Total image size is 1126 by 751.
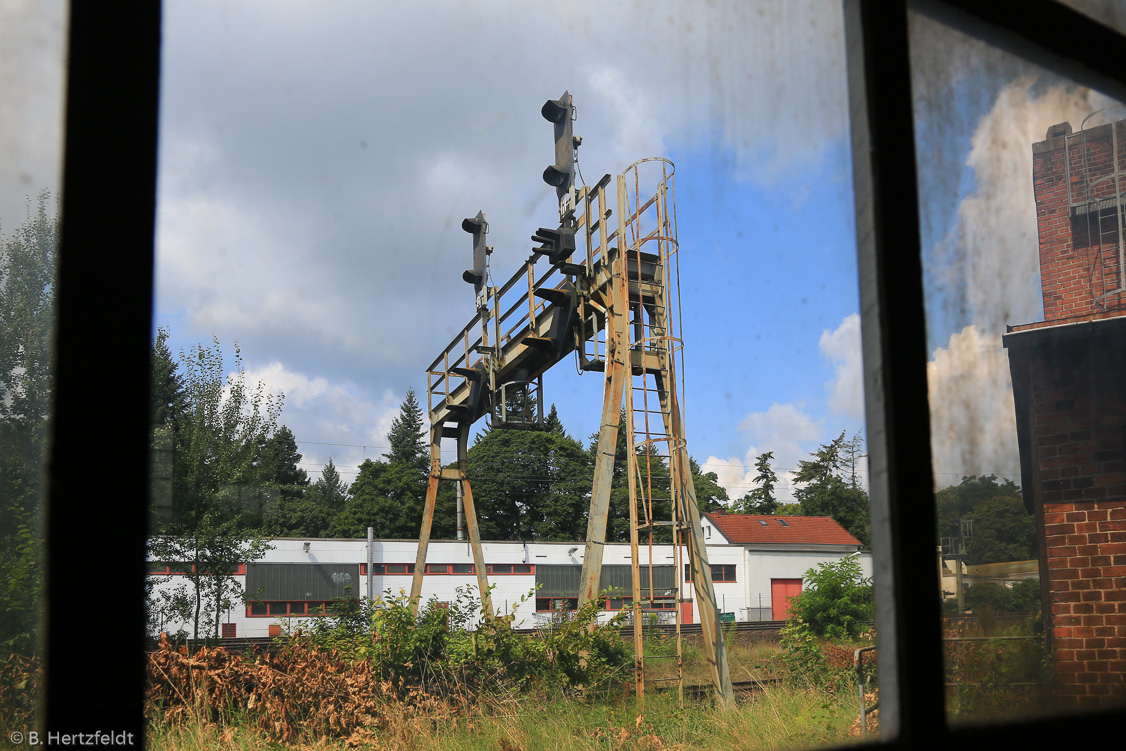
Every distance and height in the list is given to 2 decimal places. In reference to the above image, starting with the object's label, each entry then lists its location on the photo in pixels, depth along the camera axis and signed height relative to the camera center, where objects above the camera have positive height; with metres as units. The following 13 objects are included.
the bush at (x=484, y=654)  9.80 -1.87
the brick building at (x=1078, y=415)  3.28 +0.33
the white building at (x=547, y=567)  27.36 -2.59
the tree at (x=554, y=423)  61.66 +6.16
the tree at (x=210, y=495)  12.13 +0.24
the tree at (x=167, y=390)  12.22 +1.94
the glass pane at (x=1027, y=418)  2.69 +0.30
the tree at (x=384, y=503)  52.06 +0.21
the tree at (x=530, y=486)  55.22 +1.15
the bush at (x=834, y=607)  12.48 -1.74
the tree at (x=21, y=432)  2.14 +0.23
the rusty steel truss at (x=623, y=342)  9.92 +2.34
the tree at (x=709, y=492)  56.91 +0.49
